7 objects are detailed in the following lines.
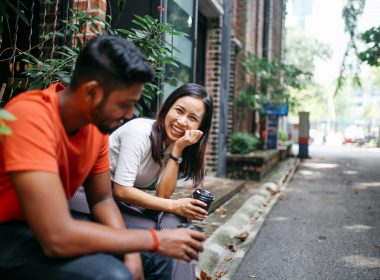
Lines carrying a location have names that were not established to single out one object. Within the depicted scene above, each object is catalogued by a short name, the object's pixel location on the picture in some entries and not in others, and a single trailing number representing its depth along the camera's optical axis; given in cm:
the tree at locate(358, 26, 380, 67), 1106
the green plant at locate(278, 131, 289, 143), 1965
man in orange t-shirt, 143
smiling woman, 248
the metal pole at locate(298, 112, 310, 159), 1540
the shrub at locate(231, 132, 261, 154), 938
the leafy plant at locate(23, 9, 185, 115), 316
